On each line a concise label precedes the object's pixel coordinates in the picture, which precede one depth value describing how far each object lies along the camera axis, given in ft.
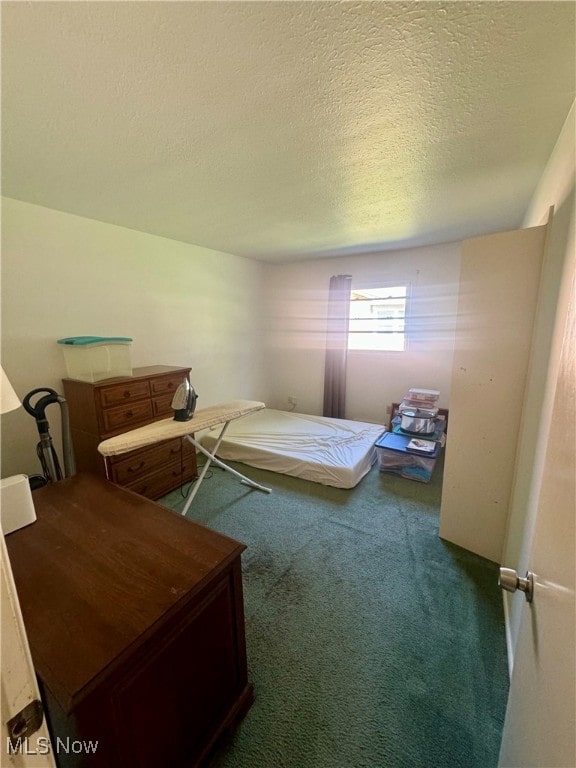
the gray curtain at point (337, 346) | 13.80
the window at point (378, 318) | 13.05
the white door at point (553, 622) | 1.56
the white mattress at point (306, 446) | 9.39
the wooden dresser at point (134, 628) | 2.46
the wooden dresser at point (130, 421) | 7.59
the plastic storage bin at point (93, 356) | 7.70
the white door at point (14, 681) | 1.33
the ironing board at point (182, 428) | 5.74
